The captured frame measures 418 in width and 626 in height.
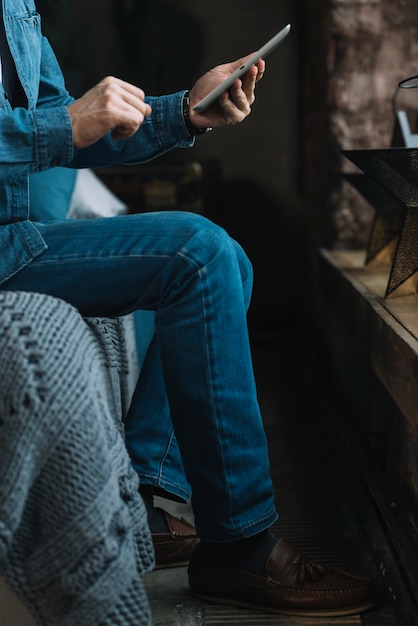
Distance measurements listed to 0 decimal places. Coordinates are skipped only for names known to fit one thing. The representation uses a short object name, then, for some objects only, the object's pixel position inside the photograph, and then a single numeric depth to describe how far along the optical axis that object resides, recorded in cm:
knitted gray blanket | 180
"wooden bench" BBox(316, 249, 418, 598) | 227
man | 196
